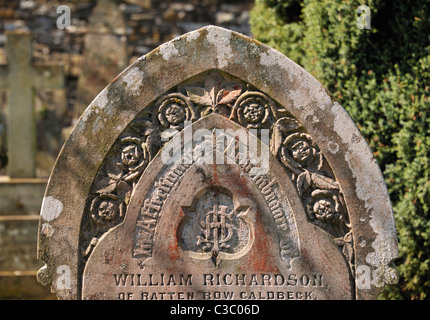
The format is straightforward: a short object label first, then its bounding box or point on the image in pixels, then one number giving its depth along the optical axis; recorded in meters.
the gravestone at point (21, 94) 7.18
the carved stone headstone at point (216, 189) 3.12
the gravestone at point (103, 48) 8.61
